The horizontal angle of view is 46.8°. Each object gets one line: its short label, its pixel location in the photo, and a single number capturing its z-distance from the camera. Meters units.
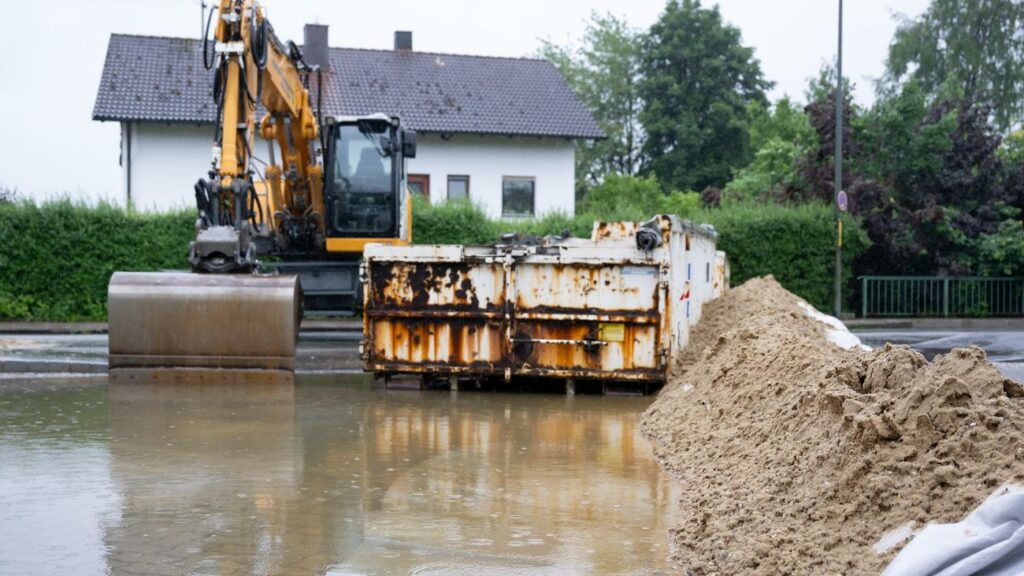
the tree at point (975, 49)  49.47
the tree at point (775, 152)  32.09
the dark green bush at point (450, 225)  25.95
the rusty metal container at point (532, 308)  12.46
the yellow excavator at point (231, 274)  13.05
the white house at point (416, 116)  32.78
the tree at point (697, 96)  56.59
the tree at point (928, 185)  28.75
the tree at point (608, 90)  61.31
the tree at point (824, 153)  30.23
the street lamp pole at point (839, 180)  26.75
